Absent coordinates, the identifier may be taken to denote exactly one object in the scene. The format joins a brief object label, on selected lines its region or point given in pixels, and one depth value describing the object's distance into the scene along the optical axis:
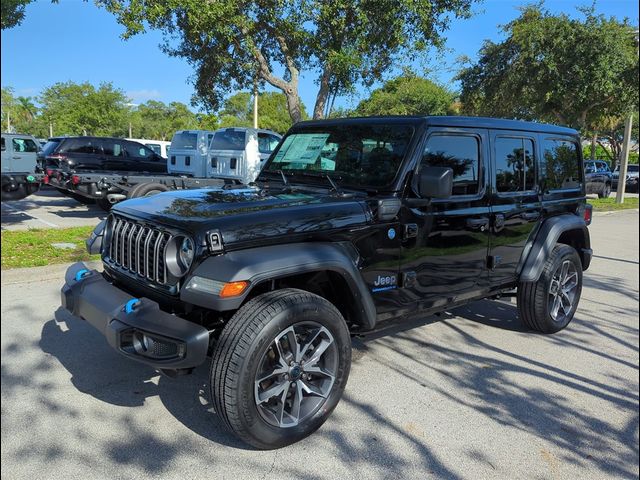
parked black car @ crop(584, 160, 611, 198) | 21.30
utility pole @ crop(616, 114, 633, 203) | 18.30
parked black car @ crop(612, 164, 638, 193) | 28.46
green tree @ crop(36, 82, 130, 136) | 36.25
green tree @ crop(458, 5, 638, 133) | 15.24
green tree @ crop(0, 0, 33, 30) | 8.32
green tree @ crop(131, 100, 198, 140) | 53.06
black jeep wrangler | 2.66
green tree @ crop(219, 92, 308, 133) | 47.16
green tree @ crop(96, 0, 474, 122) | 8.99
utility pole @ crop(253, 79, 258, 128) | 12.16
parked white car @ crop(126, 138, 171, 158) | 22.56
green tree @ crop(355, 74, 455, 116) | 25.14
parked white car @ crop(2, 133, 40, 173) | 13.75
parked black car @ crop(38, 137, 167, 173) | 13.52
